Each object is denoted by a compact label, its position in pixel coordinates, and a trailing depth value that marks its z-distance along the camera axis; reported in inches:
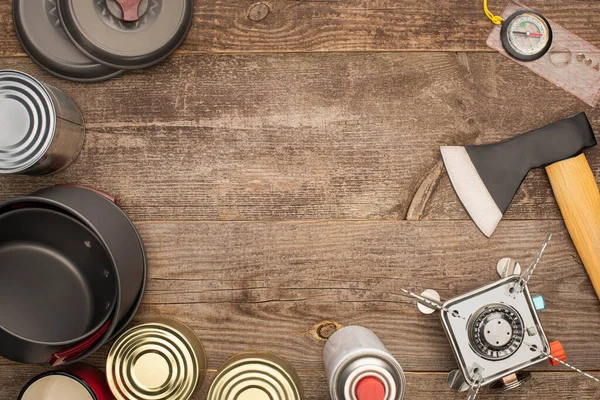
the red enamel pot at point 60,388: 43.9
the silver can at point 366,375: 40.0
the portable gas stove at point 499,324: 43.8
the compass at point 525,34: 47.6
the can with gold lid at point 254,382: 43.4
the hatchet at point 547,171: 45.9
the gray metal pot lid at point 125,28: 44.3
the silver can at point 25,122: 41.3
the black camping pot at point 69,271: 41.0
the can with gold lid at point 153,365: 43.5
